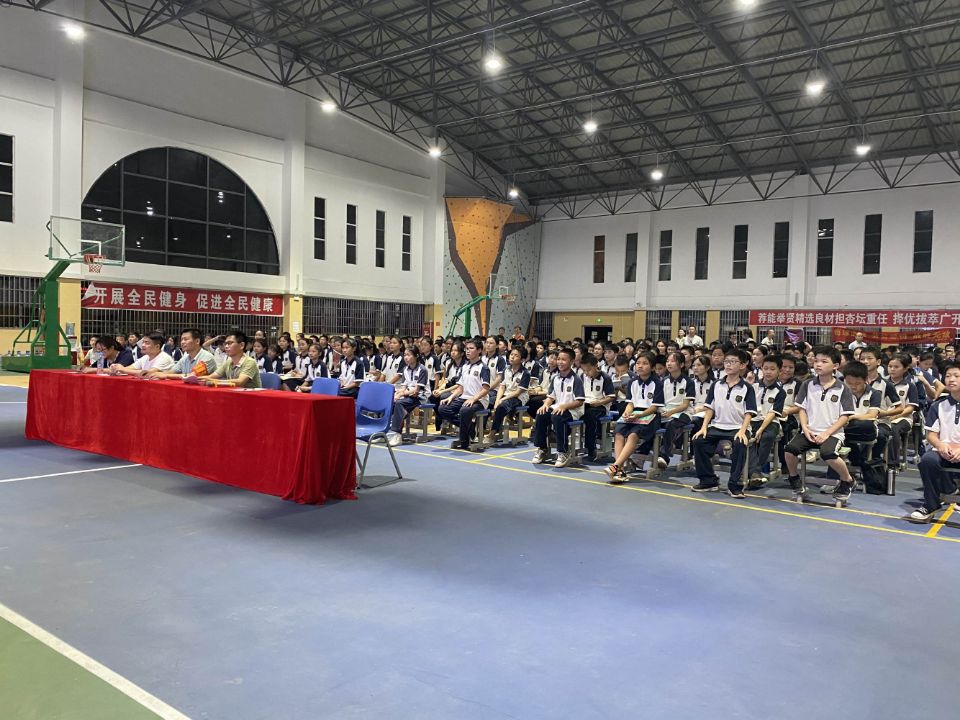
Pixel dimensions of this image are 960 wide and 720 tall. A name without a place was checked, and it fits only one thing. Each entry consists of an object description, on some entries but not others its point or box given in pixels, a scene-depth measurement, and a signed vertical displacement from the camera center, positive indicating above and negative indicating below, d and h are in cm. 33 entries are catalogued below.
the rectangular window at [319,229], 2077 +359
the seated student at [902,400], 699 -44
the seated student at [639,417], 678 -63
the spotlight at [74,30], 1362 +622
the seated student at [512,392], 885 -52
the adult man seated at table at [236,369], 643 -21
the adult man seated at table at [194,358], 693 -13
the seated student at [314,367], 1070 -30
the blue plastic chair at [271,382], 758 -39
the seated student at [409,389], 917 -53
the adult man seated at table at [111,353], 932 -14
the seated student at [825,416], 585 -52
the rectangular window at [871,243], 2103 +350
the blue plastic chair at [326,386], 668 -37
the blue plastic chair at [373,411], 614 -57
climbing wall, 2431 +349
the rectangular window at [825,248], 2180 +345
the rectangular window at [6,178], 1494 +355
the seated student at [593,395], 802 -49
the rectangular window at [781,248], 2252 +353
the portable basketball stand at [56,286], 1437 +119
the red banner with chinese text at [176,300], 1647 +118
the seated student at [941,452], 533 -72
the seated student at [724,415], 640 -56
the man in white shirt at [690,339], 1775 +40
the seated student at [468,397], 857 -59
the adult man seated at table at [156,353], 816 -10
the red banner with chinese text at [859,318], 1958 +119
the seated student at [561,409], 759 -63
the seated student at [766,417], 647 -57
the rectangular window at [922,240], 2019 +346
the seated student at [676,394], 709 -42
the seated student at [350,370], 956 -31
